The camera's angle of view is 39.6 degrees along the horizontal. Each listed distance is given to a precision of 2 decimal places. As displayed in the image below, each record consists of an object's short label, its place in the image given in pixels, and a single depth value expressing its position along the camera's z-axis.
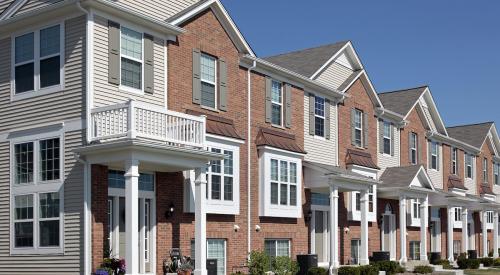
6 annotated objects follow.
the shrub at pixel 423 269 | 32.84
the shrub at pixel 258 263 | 24.31
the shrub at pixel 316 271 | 26.73
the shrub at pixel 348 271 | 27.70
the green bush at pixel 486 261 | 42.50
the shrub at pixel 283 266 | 24.17
